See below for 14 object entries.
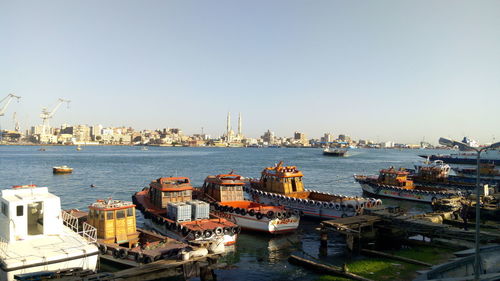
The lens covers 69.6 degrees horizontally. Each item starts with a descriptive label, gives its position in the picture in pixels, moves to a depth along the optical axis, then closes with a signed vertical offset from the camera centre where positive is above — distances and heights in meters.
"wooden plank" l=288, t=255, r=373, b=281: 18.30 -7.07
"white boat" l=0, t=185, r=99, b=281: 14.84 -4.95
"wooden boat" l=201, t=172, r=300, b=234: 28.81 -6.01
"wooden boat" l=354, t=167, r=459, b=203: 45.95 -6.46
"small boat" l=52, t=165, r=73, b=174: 75.25 -7.24
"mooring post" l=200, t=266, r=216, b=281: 16.80 -6.38
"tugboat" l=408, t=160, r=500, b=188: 52.88 -5.85
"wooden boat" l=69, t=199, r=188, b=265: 18.31 -5.81
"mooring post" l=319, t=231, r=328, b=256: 24.73 -7.18
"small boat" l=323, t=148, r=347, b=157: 185.30 -6.55
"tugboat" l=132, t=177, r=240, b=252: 23.50 -5.83
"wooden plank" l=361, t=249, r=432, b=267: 20.16 -6.94
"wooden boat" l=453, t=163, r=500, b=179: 64.60 -5.62
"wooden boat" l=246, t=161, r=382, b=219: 32.57 -5.82
